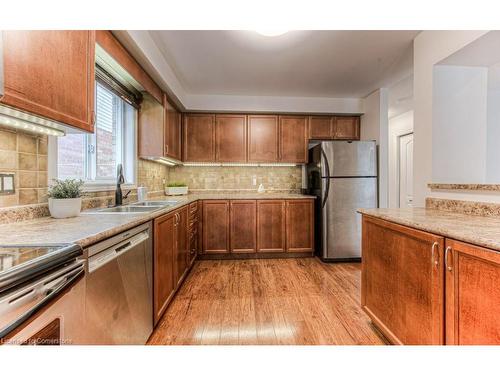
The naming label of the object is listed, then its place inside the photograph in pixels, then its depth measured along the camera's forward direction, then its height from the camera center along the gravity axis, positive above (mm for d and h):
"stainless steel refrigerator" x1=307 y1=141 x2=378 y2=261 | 3324 -62
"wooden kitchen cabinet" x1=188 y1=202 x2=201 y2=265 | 2910 -560
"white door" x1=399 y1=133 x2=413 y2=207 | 4012 +301
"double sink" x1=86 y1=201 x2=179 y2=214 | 1892 -193
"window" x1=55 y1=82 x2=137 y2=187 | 1833 +360
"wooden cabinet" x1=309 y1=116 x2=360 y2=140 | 3881 +954
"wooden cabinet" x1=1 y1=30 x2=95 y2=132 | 933 +510
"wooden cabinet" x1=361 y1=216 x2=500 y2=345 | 925 -483
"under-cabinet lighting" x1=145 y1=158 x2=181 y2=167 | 3240 +362
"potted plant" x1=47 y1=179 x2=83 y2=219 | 1413 -76
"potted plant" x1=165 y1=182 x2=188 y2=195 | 3611 -42
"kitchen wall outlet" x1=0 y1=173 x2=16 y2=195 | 1200 +10
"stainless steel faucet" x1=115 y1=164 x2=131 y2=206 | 2254 -37
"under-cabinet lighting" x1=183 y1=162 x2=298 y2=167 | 3942 +362
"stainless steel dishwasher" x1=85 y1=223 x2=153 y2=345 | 1034 -526
